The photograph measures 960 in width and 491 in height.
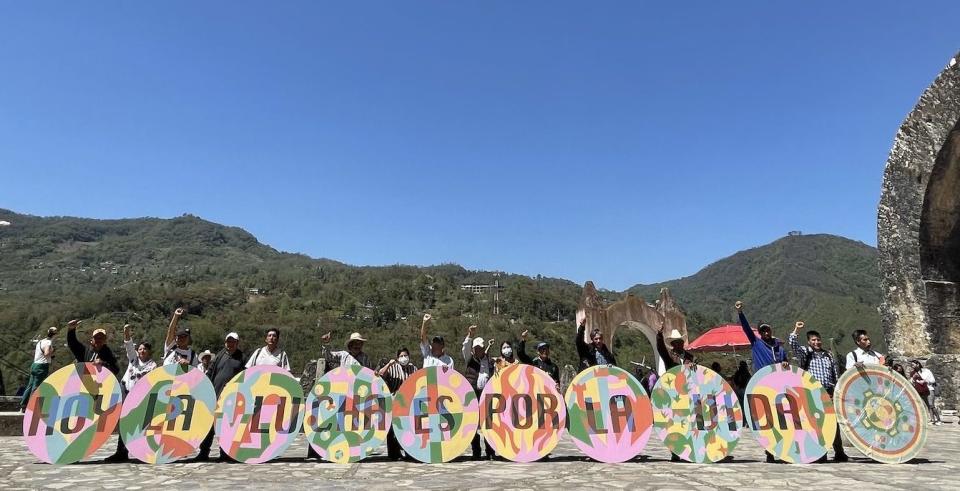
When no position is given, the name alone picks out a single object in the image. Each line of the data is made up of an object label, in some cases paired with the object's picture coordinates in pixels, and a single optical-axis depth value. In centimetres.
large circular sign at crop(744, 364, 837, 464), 649
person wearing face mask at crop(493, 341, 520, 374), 752
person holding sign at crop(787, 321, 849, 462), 719
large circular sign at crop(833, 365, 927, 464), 646
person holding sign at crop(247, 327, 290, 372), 709
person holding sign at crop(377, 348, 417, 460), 777
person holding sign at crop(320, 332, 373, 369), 716
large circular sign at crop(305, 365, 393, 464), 654
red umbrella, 1612
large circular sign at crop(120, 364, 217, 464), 642
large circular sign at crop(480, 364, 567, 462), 663
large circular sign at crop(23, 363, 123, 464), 634
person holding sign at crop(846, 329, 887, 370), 711
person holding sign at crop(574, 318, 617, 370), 802
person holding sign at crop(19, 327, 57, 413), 916
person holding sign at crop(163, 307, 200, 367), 748
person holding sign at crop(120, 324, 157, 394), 726
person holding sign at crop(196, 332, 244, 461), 709
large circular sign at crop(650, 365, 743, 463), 658
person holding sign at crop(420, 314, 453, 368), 745
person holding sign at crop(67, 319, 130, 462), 723
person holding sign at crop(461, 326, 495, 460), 747
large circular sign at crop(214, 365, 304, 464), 646
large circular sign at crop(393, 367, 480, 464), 656
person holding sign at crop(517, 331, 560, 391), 777
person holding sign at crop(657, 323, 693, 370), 701
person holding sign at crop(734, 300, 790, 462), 739
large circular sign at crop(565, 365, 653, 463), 664
